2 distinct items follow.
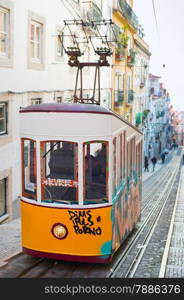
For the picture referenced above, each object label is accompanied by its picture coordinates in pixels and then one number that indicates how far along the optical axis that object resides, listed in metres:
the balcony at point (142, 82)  47.22
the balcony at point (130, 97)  38.34
